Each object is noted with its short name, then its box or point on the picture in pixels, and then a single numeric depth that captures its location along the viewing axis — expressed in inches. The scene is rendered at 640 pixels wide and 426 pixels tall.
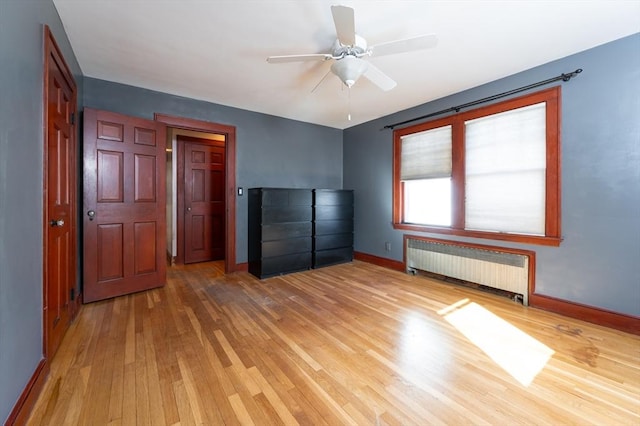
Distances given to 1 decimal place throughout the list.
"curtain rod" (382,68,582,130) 96.7
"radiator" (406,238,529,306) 110.5
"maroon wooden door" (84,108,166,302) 107.7
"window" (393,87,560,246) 104.0
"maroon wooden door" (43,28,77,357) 66.4
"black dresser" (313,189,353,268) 165.2
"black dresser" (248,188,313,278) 144.9
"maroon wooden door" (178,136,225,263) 177.9
